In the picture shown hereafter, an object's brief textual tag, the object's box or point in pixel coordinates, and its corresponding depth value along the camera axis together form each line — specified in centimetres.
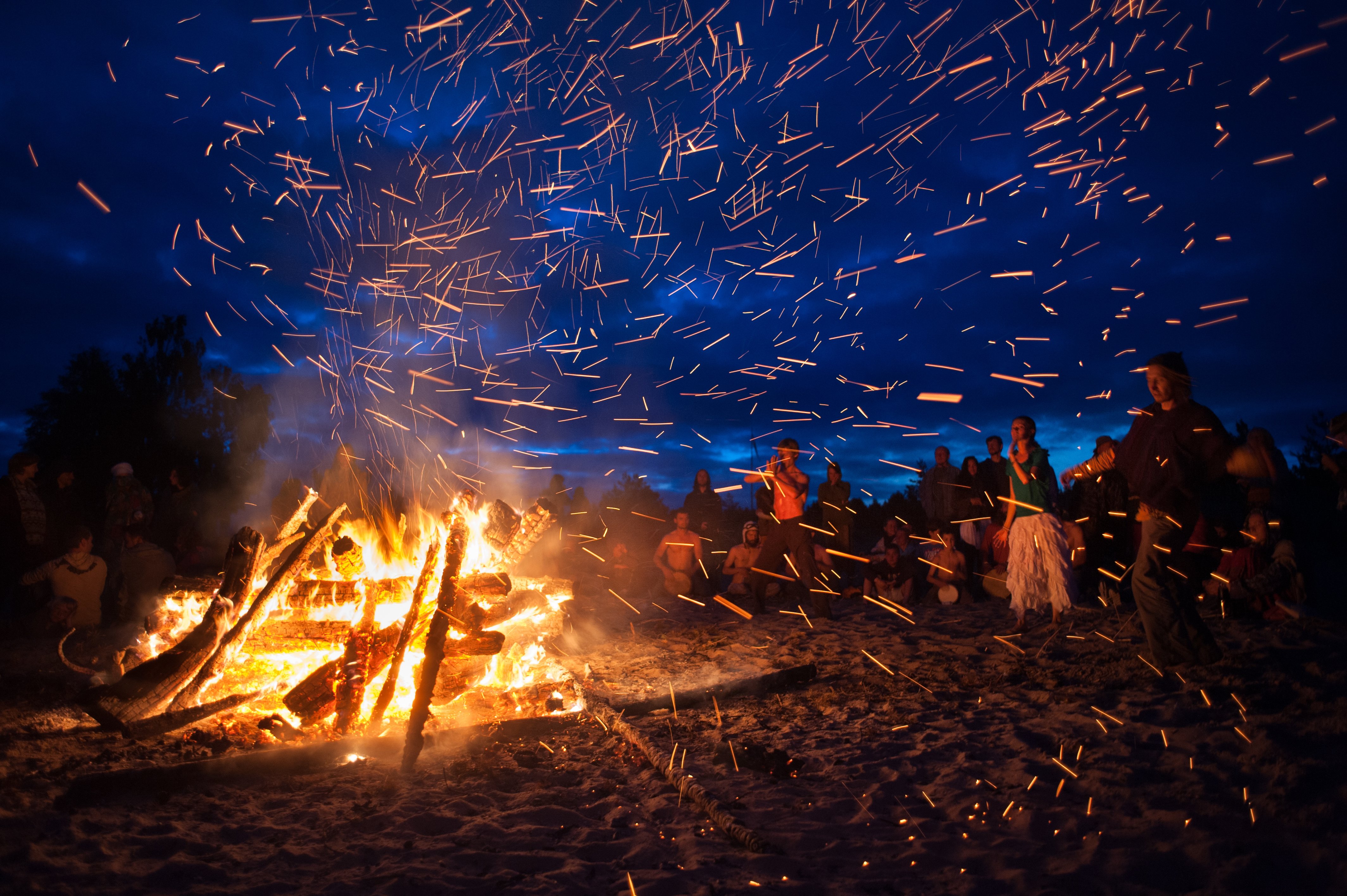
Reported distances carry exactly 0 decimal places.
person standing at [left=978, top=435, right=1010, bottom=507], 869
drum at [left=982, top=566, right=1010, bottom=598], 780
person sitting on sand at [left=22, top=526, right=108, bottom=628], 643
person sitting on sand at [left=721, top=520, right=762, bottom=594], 905
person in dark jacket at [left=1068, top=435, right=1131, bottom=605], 757
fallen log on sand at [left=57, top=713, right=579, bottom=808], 297
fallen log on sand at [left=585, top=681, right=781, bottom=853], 257
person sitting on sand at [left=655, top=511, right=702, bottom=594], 948
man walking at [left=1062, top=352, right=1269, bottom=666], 418
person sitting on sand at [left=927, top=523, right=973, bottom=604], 801
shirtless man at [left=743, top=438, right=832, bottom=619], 761
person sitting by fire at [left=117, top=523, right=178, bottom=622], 701
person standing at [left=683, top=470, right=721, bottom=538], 1012
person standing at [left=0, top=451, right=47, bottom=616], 694
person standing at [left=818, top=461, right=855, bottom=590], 923
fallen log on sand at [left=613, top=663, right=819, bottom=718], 423
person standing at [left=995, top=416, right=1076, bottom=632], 573
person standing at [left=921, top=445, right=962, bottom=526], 932
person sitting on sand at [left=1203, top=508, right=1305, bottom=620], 555
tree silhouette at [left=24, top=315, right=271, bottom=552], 1953
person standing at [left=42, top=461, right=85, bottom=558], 754
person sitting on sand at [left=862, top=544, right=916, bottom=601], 828
